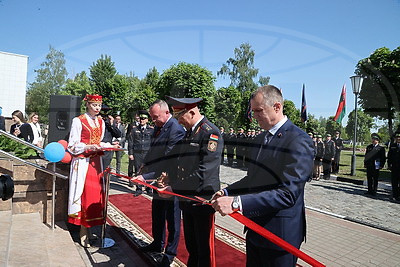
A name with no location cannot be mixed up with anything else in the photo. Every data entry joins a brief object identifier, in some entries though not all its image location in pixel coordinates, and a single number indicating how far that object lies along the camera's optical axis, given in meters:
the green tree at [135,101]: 28.75
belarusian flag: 13.27
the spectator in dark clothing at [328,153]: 12.55
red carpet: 3.60
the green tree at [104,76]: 32.19
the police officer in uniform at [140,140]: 7.59
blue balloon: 3.31
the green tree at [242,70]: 37.00
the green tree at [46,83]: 26.09
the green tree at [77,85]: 37.81
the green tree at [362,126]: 54.85
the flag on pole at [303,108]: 13.84
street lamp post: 10.99
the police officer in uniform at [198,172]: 2.58
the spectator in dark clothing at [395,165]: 8.15
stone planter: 3.80
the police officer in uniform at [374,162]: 8.62
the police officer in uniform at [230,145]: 15.96
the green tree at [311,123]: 45.11
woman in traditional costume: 3.69
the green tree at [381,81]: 20.80
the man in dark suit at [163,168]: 3.37
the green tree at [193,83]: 25.08
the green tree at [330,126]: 56.66
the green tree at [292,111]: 41.55
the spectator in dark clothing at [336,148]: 13.13
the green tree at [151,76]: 49.75
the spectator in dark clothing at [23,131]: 6.80
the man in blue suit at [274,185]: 1.73
